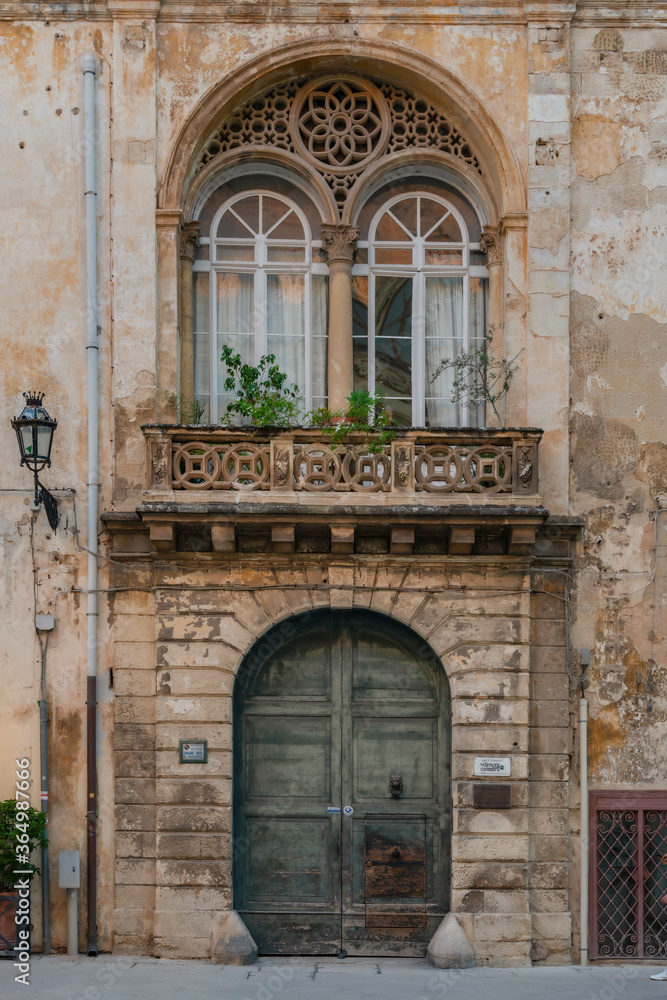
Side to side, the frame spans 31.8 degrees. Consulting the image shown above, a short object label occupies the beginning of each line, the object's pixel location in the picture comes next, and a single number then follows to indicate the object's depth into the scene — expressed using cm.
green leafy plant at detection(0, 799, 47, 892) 1038
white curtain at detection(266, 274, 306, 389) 1198
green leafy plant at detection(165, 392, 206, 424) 1135
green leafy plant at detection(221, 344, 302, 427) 1101
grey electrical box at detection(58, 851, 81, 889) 1085
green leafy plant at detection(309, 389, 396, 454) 1081
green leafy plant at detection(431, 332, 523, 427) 1151
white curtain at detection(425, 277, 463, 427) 1198
